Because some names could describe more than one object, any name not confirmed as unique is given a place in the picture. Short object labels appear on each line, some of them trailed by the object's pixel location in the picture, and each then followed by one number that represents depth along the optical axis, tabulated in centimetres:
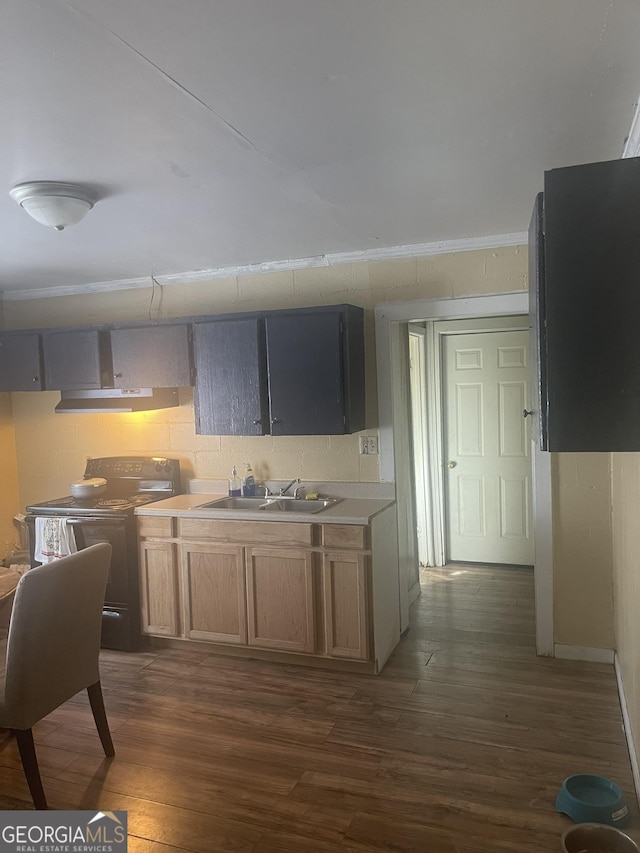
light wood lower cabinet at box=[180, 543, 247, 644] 373
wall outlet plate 401
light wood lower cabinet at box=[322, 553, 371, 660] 348
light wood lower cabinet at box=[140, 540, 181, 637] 389
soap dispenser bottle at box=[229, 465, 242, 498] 423
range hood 423
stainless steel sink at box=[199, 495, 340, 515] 399
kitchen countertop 350
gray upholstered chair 240
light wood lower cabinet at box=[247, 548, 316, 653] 358
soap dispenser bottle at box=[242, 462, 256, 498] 421
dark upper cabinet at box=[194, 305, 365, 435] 371
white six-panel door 525
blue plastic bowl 222
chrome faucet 415
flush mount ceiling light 252
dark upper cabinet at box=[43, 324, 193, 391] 411
